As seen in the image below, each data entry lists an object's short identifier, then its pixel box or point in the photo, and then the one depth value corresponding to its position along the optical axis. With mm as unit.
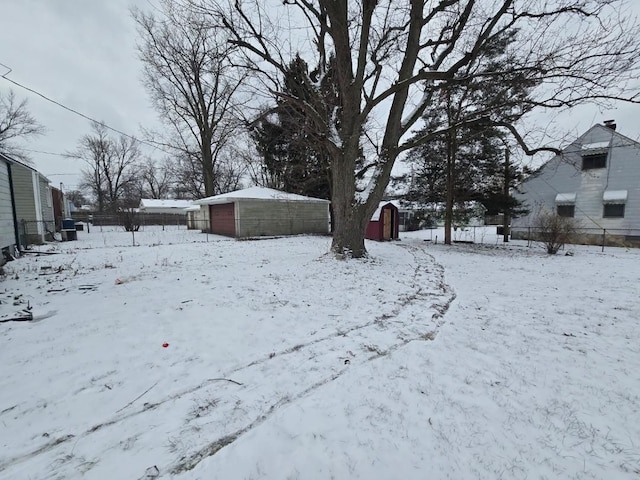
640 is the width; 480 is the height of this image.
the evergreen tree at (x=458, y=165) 13016
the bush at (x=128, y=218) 22466
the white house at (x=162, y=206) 39344
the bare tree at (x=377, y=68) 6785
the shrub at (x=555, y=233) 11672
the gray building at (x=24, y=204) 7744
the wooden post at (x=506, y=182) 14285
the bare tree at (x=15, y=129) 24750
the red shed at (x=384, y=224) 16516
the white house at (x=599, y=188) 15078
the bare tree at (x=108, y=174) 38750
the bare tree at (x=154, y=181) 44281
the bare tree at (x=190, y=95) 17359
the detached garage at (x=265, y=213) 16188
